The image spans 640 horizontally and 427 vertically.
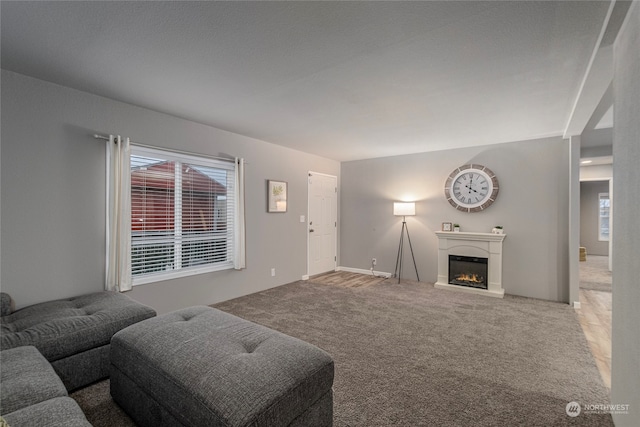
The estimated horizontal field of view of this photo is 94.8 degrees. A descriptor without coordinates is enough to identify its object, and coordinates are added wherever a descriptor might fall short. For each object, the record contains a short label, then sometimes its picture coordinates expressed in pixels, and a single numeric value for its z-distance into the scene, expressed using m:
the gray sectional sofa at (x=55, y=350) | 1.24
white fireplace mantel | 4.60
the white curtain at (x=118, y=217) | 3.02
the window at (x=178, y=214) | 3.37
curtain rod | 2.99
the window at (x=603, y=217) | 8.78
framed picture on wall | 4.85
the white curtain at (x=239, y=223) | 4.25
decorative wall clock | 4.81
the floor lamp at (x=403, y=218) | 5.43
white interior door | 5.80
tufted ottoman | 1.33
